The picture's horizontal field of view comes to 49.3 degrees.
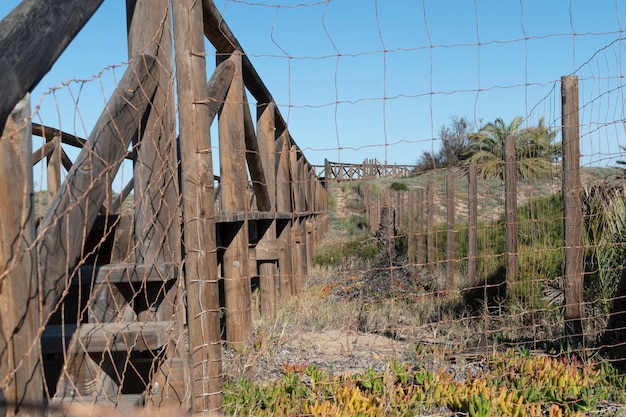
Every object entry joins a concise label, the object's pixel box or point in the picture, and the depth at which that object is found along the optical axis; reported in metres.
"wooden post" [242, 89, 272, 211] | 5.40
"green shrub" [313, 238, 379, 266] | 13.85
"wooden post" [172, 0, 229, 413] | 3.23
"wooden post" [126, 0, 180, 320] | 3.00
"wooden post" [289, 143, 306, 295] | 9.12
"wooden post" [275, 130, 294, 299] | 7.94
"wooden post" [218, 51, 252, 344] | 4.80
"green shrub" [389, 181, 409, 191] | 32.31
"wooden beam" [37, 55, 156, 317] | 2.08
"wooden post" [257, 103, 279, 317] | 6.86
